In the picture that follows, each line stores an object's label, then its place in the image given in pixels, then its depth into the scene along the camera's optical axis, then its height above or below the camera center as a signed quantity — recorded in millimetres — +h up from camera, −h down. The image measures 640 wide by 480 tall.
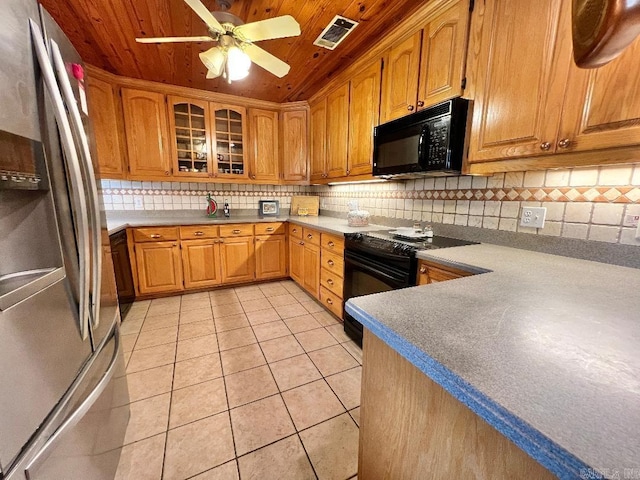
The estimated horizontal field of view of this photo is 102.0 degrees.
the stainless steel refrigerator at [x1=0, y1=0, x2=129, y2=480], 625 -208
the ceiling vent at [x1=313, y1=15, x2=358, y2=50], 1863 +1257
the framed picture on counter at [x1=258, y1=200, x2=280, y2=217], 3674 -145
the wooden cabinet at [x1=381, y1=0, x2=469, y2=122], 1489 +875
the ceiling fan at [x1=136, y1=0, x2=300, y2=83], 1462 +962
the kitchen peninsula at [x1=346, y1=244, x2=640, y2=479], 347 -294
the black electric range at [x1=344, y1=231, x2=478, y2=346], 1575 -428
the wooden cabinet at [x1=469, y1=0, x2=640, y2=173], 945 +439
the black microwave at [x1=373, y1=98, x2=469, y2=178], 1472 +367
